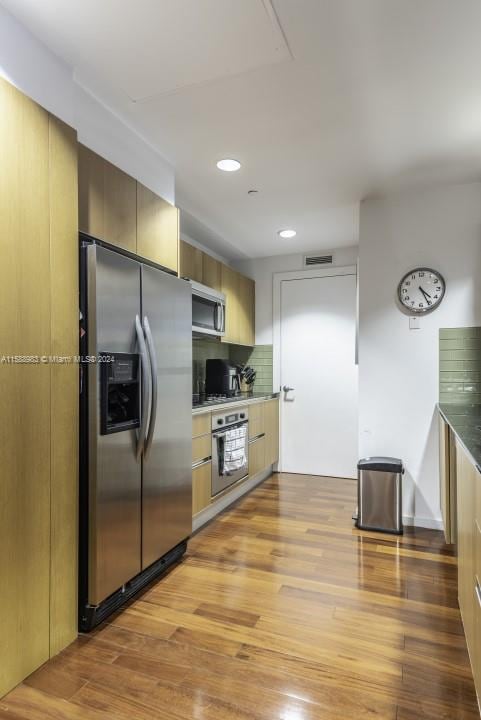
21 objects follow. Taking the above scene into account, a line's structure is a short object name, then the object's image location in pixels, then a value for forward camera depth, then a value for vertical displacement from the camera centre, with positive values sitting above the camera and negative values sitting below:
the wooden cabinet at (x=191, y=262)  3.52 +0.90
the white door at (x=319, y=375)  4.79 -0.06
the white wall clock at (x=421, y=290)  3.30 +0.60
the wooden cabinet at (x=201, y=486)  3.00 -0.82
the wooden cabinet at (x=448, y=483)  2.44 -0.68
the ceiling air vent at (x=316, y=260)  4.92 +1.24
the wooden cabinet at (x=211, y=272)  3.93 +0.91
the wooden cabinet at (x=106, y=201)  2.02 +0.83
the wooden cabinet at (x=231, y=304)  4.38 +0.68
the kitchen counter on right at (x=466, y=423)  1.51 -0.27
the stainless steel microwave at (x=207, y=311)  3.65 +0.52
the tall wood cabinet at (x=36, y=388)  1.54 -0.06
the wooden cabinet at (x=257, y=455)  4.11 -0.83
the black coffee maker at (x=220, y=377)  4.32 -0.07
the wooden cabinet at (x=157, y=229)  2.42 +0.82
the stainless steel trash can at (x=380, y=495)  3.18 -0.93
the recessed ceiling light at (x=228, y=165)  2.86 +1.36
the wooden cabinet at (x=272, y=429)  4.59 -0.64
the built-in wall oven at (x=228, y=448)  3.32 -0.63
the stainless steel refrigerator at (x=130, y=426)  1.92 -0.28
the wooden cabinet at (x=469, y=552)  1.36 -0.66
